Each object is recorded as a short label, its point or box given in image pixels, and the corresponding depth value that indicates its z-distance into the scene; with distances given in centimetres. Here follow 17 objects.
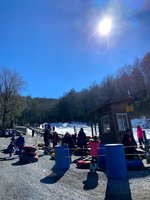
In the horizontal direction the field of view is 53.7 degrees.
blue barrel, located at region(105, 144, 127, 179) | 554
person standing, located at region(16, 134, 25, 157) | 1082
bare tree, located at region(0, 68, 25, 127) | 3404
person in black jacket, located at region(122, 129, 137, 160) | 729
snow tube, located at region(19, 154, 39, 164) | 892
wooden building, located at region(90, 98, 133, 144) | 1027
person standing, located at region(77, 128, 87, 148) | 1037
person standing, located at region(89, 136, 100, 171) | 662
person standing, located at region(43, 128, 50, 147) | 1316
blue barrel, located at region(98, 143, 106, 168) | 709
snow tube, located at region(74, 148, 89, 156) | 990
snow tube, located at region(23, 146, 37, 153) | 947
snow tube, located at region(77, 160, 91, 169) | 717
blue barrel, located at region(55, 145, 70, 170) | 710
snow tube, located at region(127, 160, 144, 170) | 644
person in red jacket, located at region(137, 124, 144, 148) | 1117
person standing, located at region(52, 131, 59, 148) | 1218
